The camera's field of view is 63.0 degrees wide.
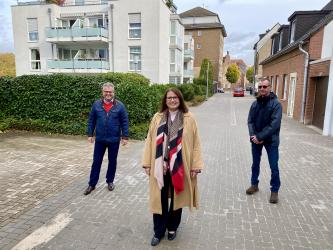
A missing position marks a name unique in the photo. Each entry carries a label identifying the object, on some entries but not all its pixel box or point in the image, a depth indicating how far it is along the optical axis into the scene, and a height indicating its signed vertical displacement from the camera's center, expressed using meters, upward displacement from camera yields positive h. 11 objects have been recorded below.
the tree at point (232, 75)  79.43 +2.04
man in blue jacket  4.72 -0.83
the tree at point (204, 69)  41.90 +1.97
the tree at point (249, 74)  79.84 +2.50
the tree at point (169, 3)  28.39 +8.11
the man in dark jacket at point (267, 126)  4.34 -0.71
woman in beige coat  3.16 -0.90
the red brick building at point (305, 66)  12.00 +0.84
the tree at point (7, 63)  43.73 +2.91
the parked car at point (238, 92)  39.78 -1.44
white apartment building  23.66 +3.94
